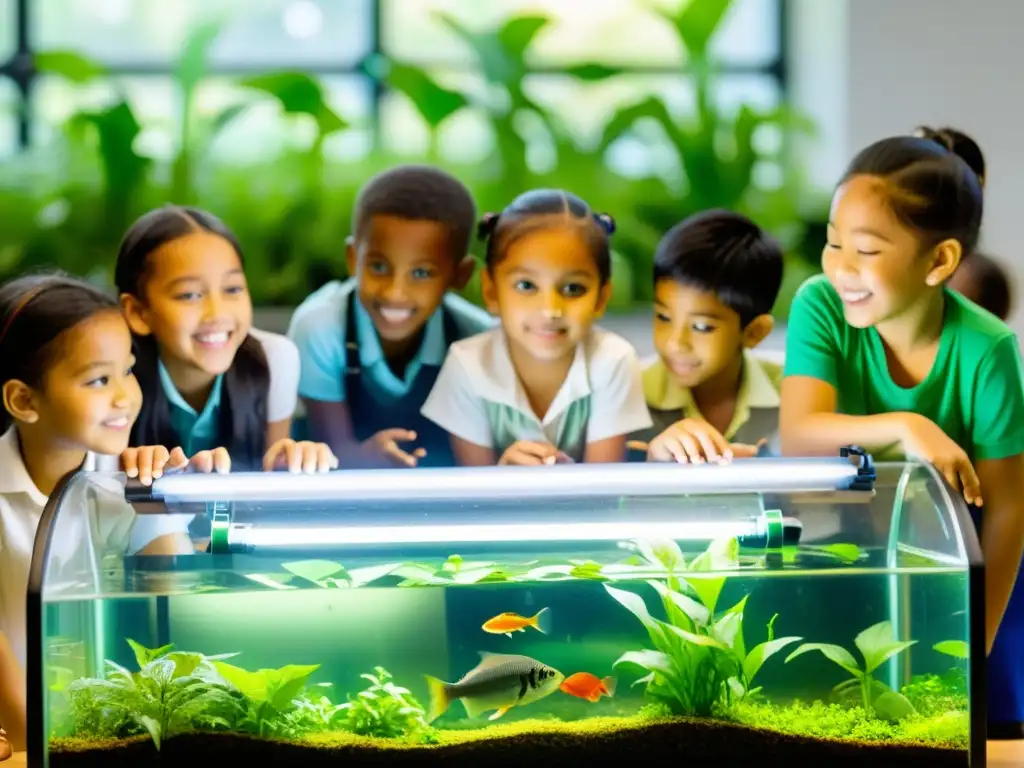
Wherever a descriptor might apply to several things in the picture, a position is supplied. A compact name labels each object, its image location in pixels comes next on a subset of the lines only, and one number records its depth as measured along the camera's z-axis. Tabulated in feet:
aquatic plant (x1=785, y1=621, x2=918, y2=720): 6.72
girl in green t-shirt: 8.18
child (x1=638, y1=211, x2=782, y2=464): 8.53
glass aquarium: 6.44
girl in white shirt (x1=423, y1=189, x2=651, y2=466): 8.35
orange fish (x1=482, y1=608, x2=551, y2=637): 6.47
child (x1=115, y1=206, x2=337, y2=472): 8.20
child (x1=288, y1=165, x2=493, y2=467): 8.46
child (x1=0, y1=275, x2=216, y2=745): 7.80
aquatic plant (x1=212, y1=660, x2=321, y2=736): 6.47
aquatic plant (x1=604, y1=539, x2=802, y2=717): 6.61
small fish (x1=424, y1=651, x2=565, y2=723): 6.46
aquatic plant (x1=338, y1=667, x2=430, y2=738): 6.48
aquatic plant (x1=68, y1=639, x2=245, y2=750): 6.45
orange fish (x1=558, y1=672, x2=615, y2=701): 6.53
